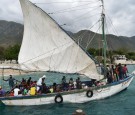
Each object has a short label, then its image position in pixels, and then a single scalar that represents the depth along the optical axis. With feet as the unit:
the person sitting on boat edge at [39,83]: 42.22
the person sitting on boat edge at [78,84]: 43.33
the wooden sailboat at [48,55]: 41.50
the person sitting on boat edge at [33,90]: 40.90
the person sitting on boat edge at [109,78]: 46.53
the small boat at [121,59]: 232.87
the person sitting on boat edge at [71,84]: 44.02
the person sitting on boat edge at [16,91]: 41.17
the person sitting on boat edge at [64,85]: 43.73
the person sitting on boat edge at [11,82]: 45.83
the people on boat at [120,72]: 49.99
